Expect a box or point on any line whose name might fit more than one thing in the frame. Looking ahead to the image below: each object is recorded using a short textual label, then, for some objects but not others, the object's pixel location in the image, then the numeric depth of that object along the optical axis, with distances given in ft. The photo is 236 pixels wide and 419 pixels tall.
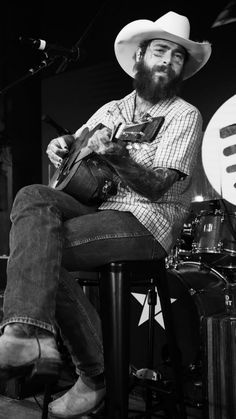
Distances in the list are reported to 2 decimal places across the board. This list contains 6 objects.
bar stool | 4.72
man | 4.50
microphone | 8.96
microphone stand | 9.41
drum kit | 8.49
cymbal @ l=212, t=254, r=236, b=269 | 8.57
